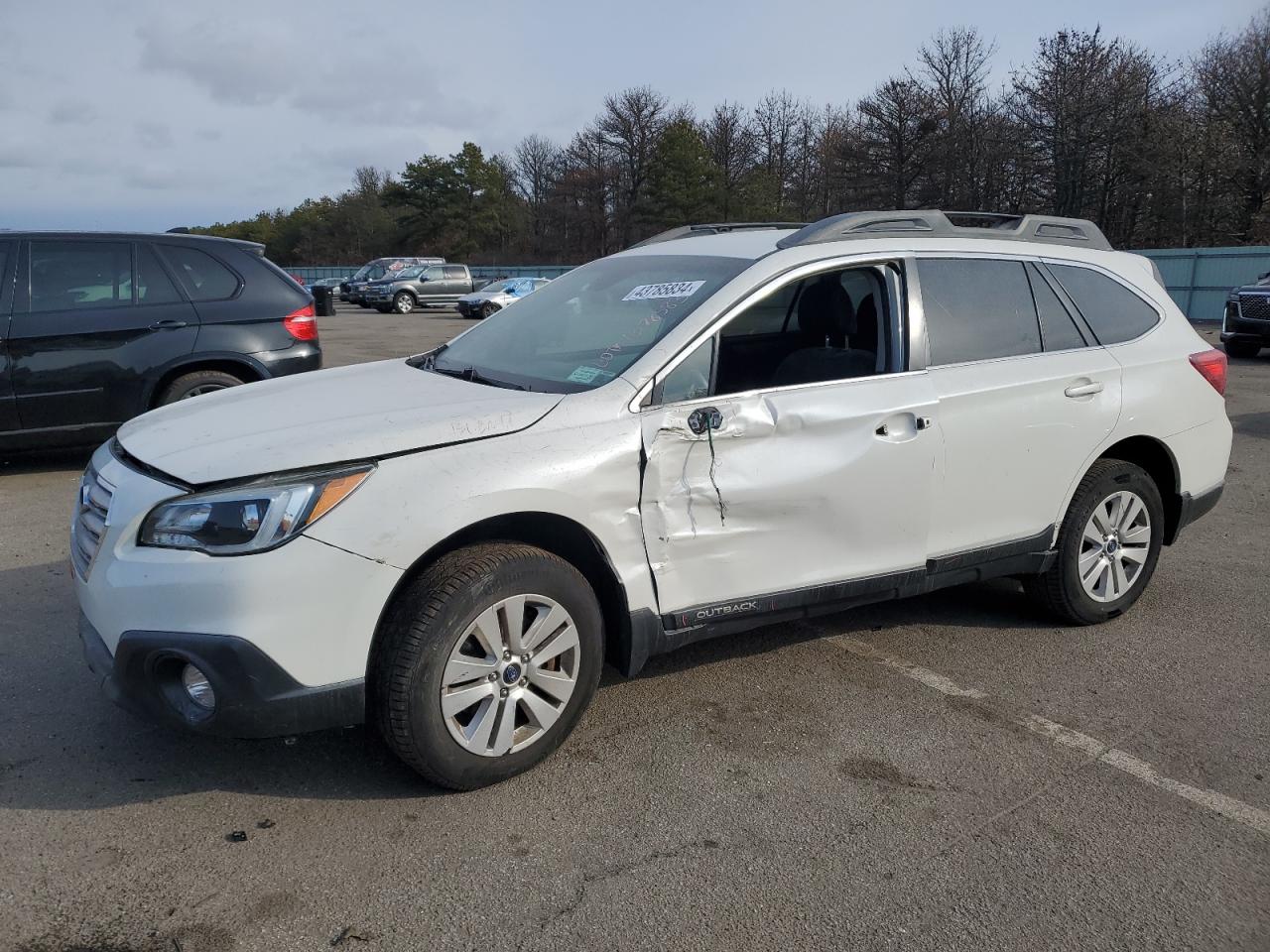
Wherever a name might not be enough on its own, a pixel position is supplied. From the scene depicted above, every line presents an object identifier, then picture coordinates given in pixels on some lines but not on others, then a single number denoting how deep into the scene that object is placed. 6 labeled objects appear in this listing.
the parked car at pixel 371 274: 38.16
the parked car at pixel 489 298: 31.41
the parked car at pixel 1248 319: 16.69
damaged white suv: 2.86
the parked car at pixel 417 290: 36.47
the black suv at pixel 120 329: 6.88
